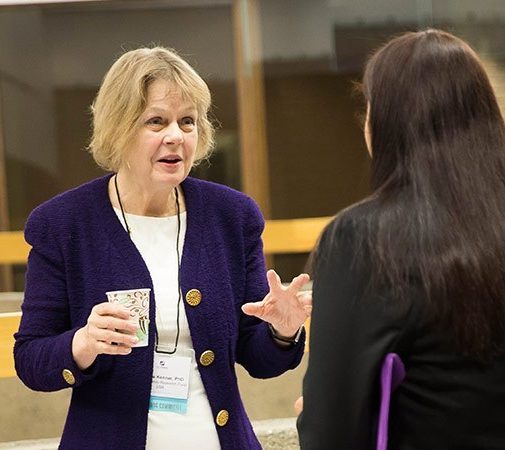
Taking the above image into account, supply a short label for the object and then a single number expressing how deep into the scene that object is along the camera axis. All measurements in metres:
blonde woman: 4.67
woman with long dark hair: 4.20
